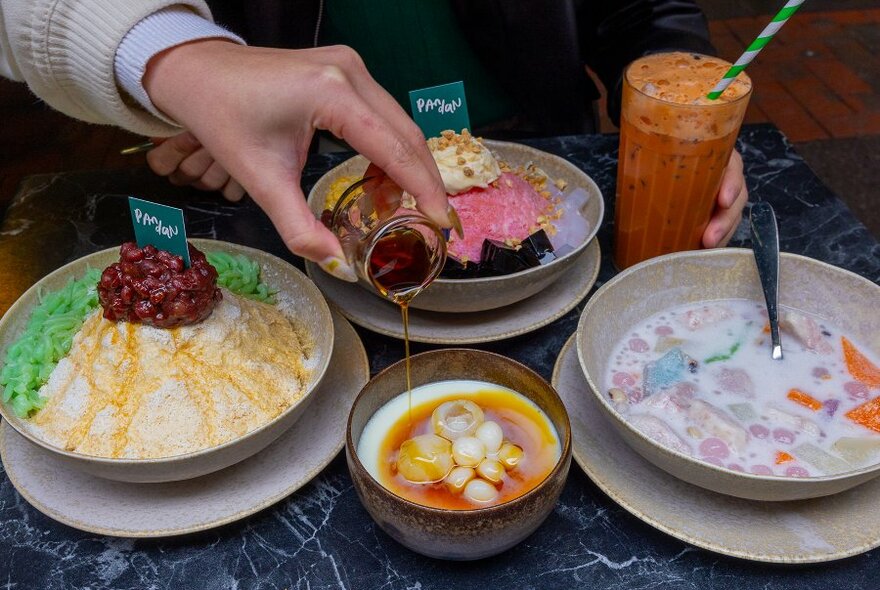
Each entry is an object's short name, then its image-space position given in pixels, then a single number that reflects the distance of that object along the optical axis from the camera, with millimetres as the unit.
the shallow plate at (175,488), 603
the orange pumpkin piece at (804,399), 646
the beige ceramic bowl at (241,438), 586
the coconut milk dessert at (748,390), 617
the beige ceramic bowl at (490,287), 701
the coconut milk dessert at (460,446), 577
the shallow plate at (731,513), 575
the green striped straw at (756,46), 667
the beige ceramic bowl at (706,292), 671
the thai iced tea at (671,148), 735
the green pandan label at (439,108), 831
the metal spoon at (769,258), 688
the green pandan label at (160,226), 656
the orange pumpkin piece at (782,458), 611
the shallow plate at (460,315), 727
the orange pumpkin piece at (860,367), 662
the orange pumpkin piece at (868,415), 633
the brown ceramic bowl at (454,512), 540
